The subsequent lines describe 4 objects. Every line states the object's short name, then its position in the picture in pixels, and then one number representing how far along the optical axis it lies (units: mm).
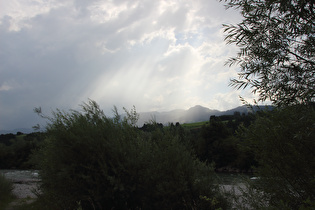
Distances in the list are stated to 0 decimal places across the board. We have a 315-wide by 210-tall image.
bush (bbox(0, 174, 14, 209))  14477
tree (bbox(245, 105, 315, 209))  4719
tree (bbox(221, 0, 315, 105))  4496
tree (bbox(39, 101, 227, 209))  6664
